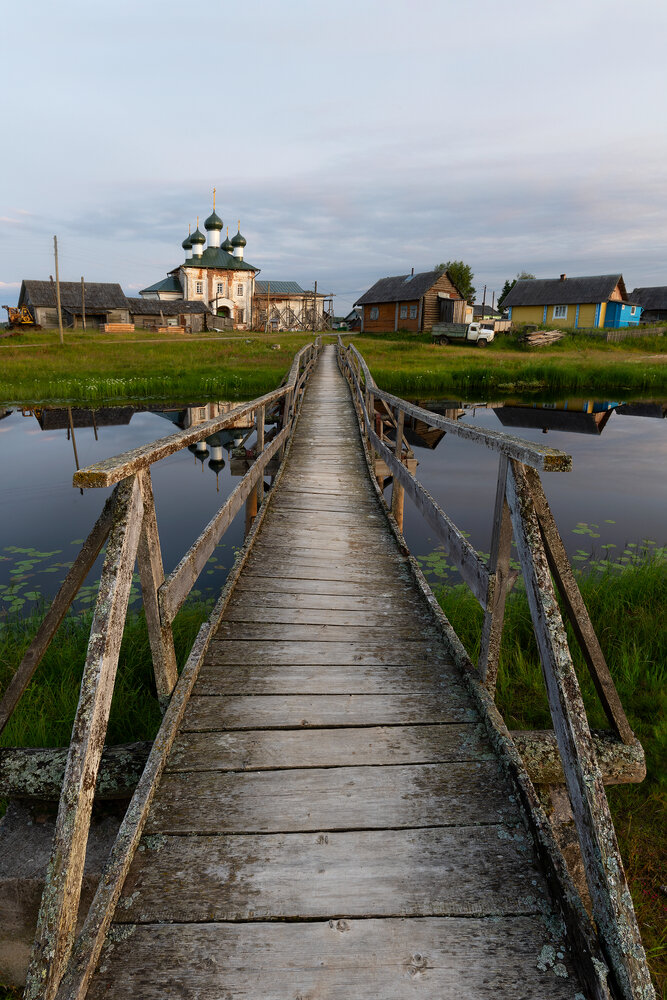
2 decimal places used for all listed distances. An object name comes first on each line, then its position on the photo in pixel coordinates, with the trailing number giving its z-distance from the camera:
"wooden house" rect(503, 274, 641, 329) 45.03
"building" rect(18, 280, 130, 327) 49.38
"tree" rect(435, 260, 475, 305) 87.21
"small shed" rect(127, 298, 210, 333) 53.41
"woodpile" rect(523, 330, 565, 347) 36.66
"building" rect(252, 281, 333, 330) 62.59
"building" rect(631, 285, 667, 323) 61.66
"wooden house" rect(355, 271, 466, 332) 41.72
